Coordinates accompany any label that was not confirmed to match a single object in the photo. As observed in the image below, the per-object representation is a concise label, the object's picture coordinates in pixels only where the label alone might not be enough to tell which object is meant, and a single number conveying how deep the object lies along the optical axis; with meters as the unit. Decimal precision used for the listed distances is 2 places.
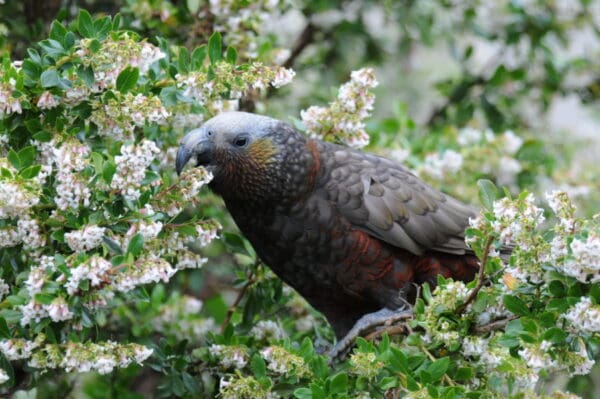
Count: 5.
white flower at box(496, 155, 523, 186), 9.64
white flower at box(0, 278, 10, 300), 5.66
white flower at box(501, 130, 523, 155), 9.72
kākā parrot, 6.99
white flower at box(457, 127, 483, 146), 9.82
